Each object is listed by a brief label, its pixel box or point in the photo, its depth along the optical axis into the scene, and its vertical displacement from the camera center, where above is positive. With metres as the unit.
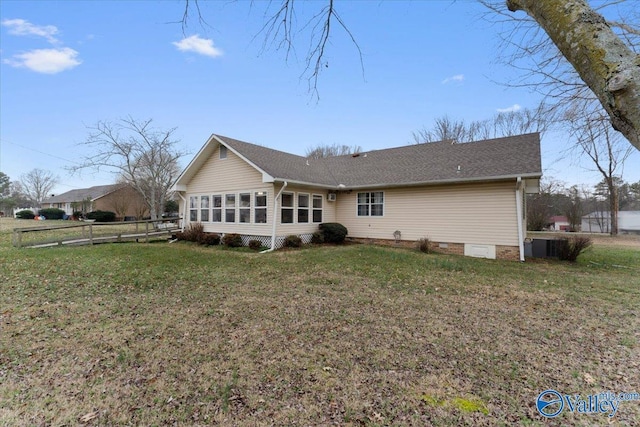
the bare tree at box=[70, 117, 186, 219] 23.92 +5.57
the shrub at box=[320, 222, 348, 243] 13.82 -0.86
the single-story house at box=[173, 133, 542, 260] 11.05 +0.94
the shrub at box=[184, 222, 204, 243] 14.27 -0.87
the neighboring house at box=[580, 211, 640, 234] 32.12 -1.39
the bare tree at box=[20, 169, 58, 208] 54.03 +6.28
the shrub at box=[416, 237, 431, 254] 11.80 -1.34
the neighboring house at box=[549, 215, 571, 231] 36.86 -1.48
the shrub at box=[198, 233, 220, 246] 13.84 -1.17
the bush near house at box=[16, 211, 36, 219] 37.19 +0.32
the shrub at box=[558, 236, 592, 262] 10.68 -1.37
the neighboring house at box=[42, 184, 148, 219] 35.59 +1.88
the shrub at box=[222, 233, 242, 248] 13.23 -1.15
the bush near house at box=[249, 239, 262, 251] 12.69 -1.29
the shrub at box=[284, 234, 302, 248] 12.72 -1.19
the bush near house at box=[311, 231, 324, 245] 13.73 -1.13
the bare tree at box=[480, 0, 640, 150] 1.28 +0.77
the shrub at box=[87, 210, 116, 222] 32.50 +0.08
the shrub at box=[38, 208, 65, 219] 38.38 +0.55
